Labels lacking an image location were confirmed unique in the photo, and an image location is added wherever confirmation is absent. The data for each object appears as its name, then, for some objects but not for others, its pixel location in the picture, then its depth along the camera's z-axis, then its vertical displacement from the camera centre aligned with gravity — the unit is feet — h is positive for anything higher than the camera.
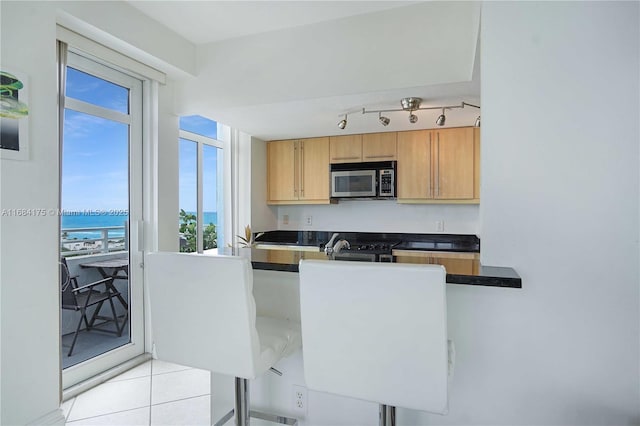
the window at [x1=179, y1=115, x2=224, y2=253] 11.78 +0.78
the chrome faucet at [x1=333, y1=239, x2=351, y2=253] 7.11 -0.76
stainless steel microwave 13.23 +1.07
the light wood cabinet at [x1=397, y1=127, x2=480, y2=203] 12.41 +1.51
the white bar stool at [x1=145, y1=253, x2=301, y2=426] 4.29 -1.36
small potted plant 13.66 -1.16
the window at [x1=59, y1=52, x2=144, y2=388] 8.27 -0.29
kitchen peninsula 4.25 -1.07
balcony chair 8.23 -2.19
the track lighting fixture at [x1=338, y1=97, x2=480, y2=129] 9.16 +2.71
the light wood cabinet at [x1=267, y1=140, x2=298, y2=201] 14.78 +1.56
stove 6.07 -1.37
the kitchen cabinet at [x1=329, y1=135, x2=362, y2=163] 13.78 +2.31
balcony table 9.12 -1.65
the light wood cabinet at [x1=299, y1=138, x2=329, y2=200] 14.25 +1.57
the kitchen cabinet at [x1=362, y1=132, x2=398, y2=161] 13.28 +2.32
